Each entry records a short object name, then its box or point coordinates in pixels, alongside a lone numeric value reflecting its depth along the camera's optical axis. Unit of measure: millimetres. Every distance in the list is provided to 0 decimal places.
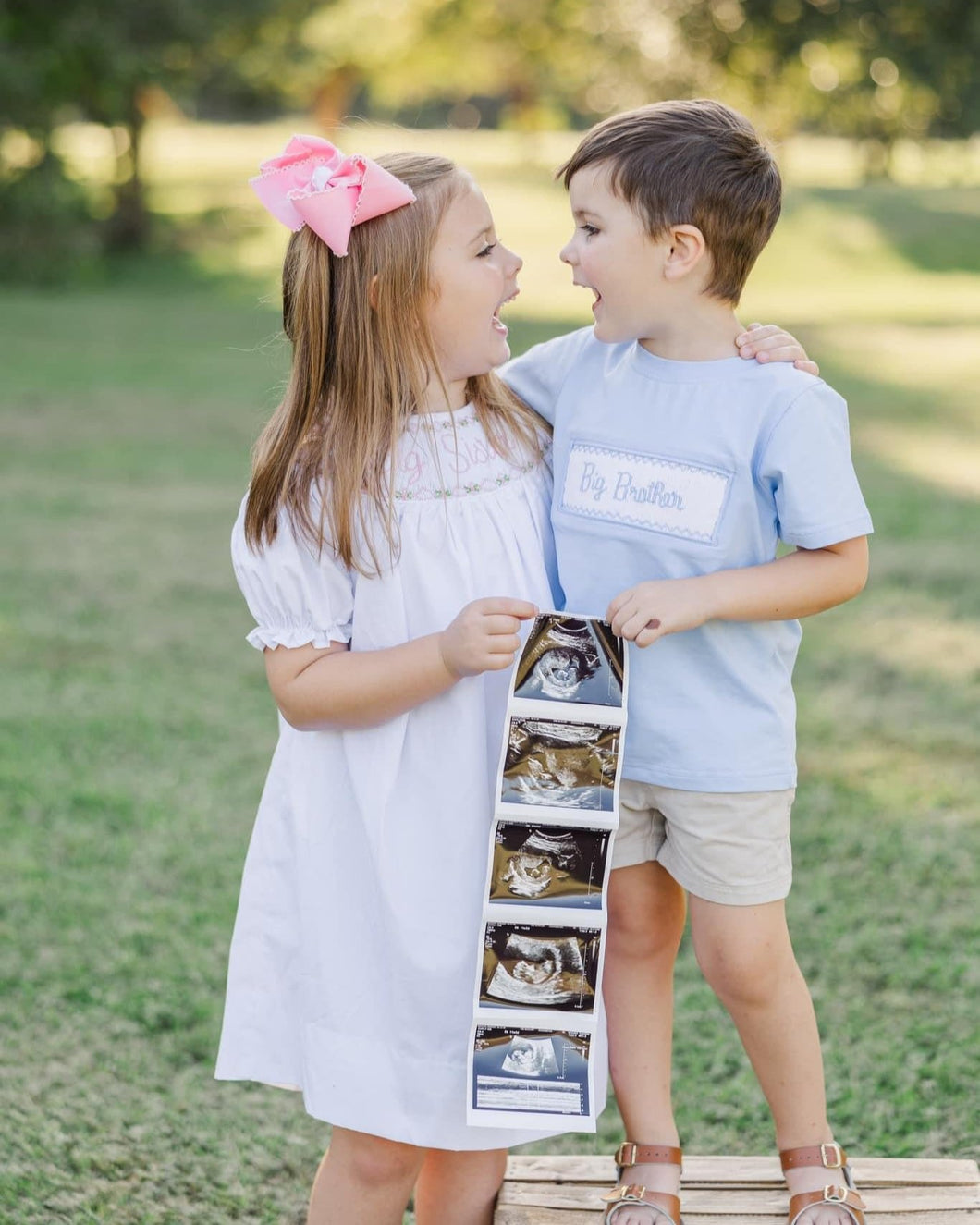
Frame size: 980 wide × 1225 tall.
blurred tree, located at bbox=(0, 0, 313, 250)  14758
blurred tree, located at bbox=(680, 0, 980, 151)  14555
